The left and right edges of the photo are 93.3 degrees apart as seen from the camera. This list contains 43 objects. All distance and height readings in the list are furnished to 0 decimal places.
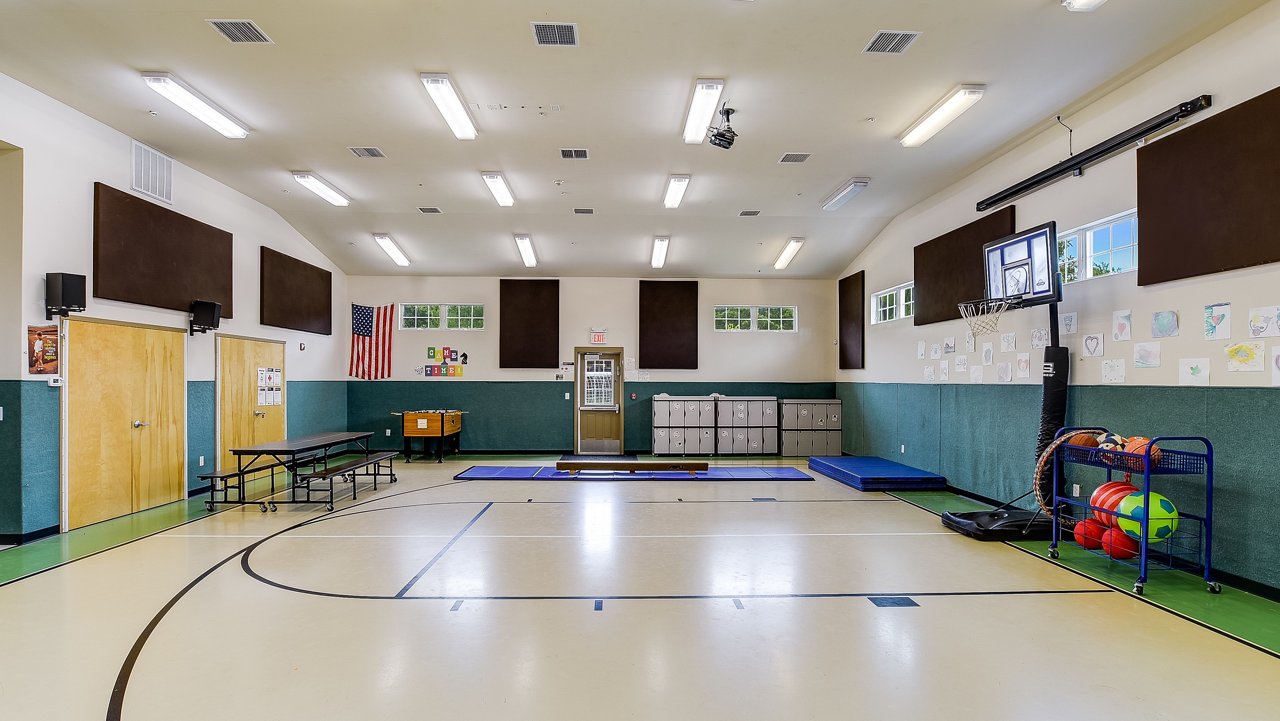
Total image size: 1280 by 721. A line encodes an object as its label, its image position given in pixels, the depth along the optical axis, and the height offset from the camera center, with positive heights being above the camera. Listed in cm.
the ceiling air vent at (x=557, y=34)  468 +266
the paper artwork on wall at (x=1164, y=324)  492 +38
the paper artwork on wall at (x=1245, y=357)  427 +9
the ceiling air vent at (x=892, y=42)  477 +264
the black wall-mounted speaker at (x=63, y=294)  580 +75
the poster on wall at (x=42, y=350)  573 +21
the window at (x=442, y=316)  1264 +115
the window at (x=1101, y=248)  543 +117
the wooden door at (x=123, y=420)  624 -54
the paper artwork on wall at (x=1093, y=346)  570 +23
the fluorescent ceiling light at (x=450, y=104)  538 +255
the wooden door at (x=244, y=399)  845 -40
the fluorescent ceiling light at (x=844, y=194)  821 +250
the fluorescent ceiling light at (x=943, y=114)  559 +254
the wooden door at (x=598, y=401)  1273 -64
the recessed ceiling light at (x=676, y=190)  805 +251
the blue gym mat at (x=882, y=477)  848 -153
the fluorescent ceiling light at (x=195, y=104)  542 +257
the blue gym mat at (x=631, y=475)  952 -168
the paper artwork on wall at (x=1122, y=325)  535 +40
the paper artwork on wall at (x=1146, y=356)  510 +12
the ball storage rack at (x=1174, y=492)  437 -99
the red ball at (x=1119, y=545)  484 -141
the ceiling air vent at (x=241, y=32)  462 +265
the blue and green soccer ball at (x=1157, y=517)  450 -110
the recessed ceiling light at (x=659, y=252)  1095 +223
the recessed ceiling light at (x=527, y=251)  1087 +224
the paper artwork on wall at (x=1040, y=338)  642 +34
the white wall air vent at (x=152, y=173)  692 +234
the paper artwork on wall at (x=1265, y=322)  414 +33
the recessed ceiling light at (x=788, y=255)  1105 +220
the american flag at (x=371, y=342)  1236 +60
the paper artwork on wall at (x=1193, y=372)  468 -2
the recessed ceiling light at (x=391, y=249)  1081 +226
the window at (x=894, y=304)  962 +112
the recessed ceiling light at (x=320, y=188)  797 +254
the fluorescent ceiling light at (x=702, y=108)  547 +253
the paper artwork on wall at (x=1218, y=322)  447 +36
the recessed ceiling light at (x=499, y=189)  795 +252
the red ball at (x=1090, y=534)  512 -140
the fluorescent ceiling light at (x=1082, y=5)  419 +255
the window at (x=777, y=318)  1291 +112
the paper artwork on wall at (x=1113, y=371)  546 -1
